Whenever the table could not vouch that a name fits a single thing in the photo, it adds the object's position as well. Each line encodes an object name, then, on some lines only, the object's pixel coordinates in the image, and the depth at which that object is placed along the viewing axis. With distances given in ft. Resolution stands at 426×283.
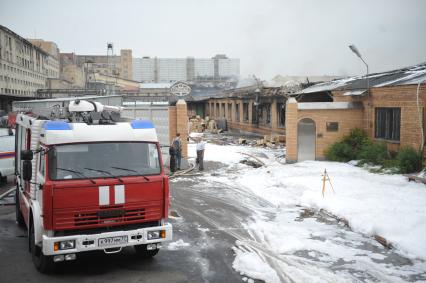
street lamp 59.57
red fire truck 22.39
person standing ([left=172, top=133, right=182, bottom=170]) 61.26
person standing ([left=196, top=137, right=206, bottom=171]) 64.28
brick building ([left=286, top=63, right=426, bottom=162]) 59.72
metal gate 66.85
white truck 53.78
